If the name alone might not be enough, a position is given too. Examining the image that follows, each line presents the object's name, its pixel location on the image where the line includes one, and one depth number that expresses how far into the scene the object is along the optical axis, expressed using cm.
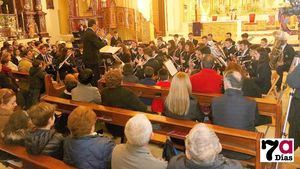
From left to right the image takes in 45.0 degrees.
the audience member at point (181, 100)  394
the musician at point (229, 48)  890
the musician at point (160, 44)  1014
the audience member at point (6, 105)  390
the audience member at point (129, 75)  651
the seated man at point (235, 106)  362
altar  1436
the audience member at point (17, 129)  344
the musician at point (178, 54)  932
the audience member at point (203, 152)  227
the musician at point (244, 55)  810
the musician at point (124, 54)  899
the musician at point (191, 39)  1079
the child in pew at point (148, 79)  611
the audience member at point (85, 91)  524
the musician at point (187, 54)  901
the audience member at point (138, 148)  262
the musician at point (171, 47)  982
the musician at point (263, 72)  655
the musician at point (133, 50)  1003
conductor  808
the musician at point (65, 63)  923
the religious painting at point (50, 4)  1784
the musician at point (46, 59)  954
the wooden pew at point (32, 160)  297
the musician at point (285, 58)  761
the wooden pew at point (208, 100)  414
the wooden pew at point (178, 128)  329
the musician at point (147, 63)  755
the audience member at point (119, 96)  475
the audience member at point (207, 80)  515
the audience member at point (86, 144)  297
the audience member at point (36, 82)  719
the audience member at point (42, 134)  317
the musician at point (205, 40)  983
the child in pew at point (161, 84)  545
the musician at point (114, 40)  1218
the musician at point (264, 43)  815
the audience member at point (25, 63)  868
